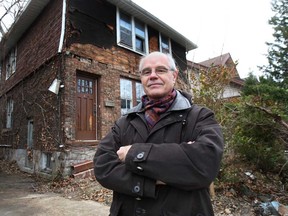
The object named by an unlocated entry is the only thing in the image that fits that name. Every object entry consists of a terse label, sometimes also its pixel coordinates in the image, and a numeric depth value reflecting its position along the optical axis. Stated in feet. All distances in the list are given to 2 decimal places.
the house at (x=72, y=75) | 25.81
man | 4.83
